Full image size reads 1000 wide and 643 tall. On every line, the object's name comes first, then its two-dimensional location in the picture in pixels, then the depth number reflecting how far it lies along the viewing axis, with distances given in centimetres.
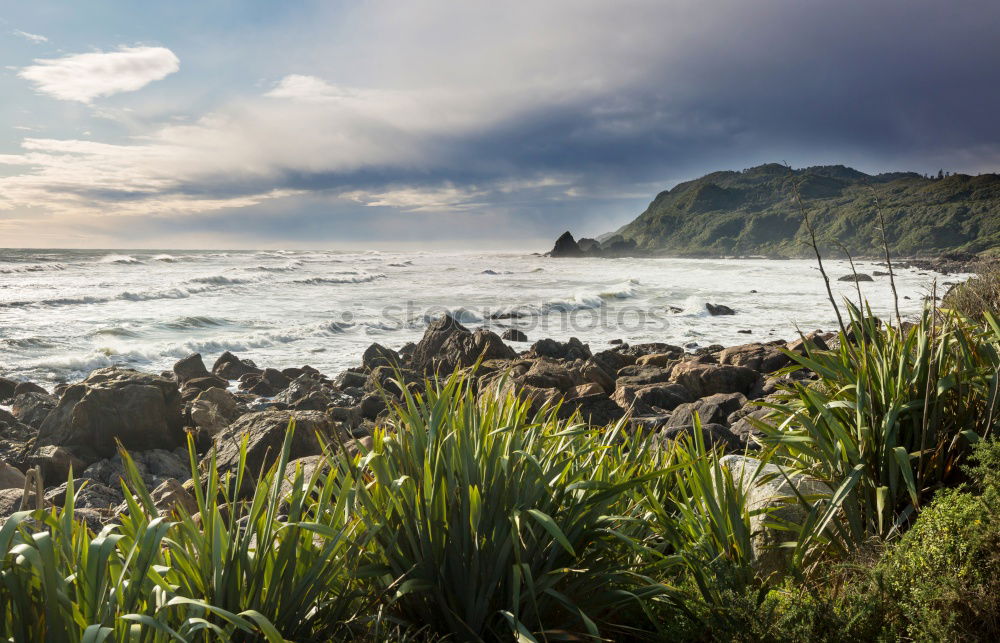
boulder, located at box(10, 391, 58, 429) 1103
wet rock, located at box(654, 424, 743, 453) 652
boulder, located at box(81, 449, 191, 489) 800
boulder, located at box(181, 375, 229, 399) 1281
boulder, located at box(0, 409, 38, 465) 905
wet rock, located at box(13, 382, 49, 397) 1309
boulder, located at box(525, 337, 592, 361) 1597
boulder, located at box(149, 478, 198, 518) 512
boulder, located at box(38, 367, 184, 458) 869
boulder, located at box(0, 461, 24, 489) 706
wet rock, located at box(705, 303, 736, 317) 2756
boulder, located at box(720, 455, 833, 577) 317
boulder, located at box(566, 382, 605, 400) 1016
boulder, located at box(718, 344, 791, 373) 1230
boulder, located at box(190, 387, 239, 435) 1009
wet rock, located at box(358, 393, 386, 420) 1095
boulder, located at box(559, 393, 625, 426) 896
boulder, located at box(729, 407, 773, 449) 679
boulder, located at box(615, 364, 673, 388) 1159
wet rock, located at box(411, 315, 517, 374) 1481
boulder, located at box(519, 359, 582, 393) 1058
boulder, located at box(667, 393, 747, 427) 766
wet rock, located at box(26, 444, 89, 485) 786
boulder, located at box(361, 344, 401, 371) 1524
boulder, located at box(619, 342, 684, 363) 1685
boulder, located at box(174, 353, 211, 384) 1451
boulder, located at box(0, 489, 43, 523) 580
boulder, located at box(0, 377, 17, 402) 1287
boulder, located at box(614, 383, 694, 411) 978
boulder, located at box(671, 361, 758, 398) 1098
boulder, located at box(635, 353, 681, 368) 1430
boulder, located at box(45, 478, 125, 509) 668
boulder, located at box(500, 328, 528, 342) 2108
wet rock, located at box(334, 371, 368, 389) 1372
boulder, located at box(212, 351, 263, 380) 1549
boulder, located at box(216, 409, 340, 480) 695
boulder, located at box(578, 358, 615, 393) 1158
